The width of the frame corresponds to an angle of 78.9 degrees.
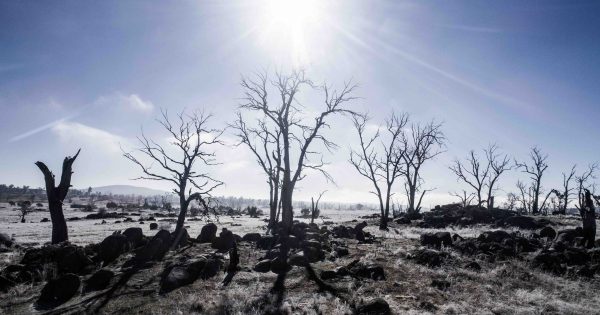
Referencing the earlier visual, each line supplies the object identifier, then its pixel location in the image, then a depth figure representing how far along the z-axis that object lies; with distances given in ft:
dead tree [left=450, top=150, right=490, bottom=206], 164.02
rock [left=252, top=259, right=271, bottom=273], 43.21
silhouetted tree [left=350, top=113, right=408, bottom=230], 119.44
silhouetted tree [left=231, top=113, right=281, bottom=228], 99.19
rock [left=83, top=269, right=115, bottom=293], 37.29
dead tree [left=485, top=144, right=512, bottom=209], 163.59
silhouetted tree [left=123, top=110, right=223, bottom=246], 68.08
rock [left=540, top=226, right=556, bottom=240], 71.70
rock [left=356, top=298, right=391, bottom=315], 27.94
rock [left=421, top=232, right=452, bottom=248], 57.93
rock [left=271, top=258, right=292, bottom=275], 42.14
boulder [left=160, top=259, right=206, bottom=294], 36.50
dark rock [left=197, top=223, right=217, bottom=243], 65.98
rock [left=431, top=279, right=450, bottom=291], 34.65
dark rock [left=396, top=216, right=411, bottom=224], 118.83
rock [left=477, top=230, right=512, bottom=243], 59.11
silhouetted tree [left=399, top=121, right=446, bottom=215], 135.44
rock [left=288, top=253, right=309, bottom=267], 43.96
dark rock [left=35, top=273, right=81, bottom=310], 33.32
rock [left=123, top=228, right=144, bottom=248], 57.61
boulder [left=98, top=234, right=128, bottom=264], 48.67
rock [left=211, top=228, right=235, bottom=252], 58.03
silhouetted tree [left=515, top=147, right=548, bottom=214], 170.91
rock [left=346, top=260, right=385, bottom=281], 38.51
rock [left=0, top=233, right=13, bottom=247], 62.91
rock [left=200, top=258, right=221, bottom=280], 40.96
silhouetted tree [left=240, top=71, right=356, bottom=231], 67.62
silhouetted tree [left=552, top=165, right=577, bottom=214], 173.94
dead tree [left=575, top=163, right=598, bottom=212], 188.34
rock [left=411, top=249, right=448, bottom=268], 43.93
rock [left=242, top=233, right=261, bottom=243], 69.09
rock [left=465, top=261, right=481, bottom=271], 41.64
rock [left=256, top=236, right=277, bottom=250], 61.29
